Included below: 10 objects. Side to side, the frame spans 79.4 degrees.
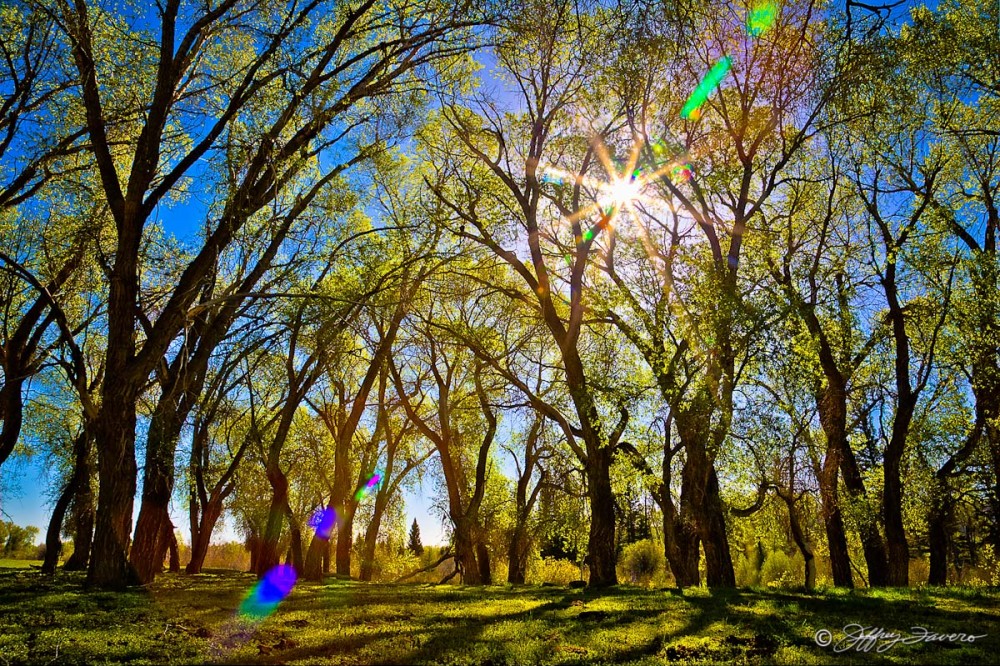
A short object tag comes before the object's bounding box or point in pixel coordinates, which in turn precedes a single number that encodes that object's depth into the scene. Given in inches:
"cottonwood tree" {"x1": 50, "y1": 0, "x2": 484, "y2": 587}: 406.0
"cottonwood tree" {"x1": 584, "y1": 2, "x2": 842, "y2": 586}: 470.3
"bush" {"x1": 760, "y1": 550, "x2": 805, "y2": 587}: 1233.3
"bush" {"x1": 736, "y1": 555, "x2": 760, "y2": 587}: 1363.9
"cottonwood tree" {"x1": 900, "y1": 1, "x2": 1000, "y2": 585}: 521.7
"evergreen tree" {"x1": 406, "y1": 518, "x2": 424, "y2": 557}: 2126.0
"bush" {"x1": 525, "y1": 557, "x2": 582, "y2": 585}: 1273.4
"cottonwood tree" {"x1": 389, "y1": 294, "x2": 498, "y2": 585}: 810.8
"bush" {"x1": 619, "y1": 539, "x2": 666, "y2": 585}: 1681.8
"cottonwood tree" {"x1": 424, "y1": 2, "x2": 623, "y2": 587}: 565.0
